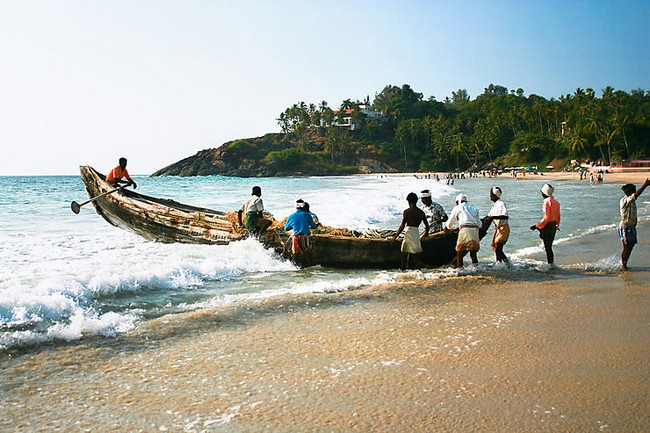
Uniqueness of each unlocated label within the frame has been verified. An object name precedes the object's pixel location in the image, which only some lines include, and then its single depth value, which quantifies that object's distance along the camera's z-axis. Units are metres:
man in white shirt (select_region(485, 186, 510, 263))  9.52
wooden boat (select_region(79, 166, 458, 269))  9.88
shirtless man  9.34
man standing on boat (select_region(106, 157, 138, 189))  14.04
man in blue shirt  10.23
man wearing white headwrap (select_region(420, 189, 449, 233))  10.05
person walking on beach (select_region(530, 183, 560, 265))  9.62
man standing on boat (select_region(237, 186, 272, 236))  11.16
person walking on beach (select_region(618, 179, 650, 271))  8.98
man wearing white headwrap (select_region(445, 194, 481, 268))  9.29
